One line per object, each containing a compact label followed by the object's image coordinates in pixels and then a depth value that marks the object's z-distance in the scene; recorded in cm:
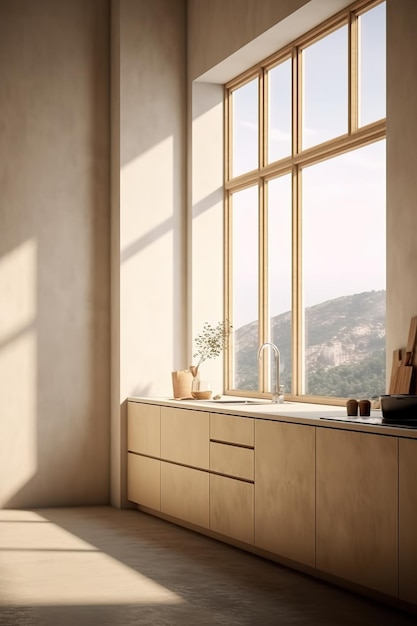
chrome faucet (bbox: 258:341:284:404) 647
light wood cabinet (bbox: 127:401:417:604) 423
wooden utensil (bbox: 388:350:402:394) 505
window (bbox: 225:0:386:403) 587
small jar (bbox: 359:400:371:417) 493
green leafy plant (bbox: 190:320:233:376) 739
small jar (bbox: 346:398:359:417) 496
